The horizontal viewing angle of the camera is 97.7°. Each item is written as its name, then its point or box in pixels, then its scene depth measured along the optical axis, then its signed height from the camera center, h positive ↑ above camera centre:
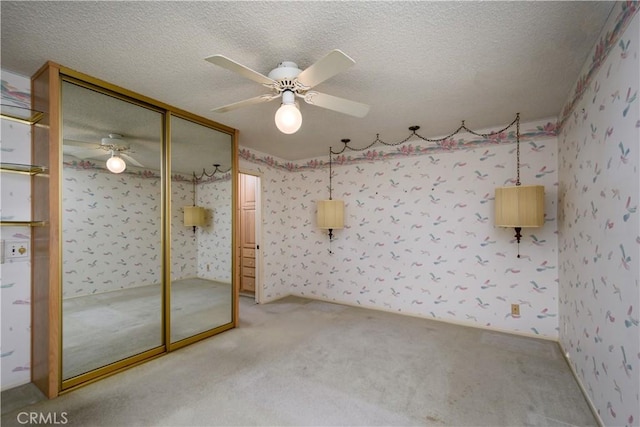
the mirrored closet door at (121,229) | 2.06 -0.13
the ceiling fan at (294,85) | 1.50 +0.81
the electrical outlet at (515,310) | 3.17 -1.10
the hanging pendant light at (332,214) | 4.17 -0.01
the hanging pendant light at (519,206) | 2.79 +0.07
